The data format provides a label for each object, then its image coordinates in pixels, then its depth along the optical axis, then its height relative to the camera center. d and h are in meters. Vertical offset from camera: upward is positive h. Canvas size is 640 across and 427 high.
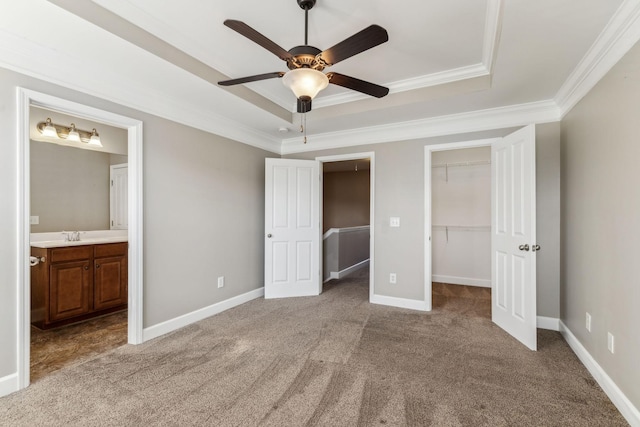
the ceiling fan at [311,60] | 1.51 +0.88
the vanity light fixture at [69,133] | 3.38 +0.97
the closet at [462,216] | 4.83 -0.03
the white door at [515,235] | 2.61 -0.20
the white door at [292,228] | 4.18 -0.19
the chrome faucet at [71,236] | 3.50 -0.25
